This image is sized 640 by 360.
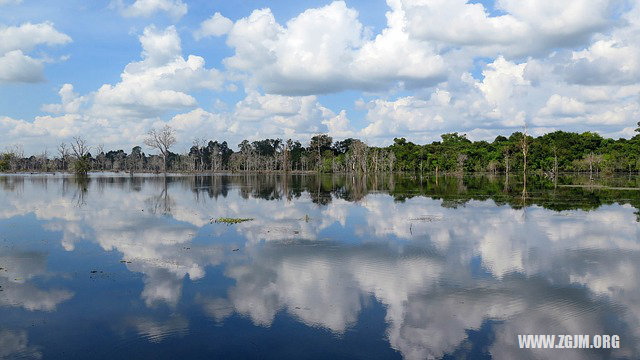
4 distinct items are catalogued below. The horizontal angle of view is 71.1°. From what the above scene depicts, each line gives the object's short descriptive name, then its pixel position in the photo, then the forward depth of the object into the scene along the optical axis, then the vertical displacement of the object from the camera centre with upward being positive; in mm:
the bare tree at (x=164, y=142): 135375 +8600
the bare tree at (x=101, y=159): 180288 +4623
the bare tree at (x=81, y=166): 101875 +1074
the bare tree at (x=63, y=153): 145100 +5896
